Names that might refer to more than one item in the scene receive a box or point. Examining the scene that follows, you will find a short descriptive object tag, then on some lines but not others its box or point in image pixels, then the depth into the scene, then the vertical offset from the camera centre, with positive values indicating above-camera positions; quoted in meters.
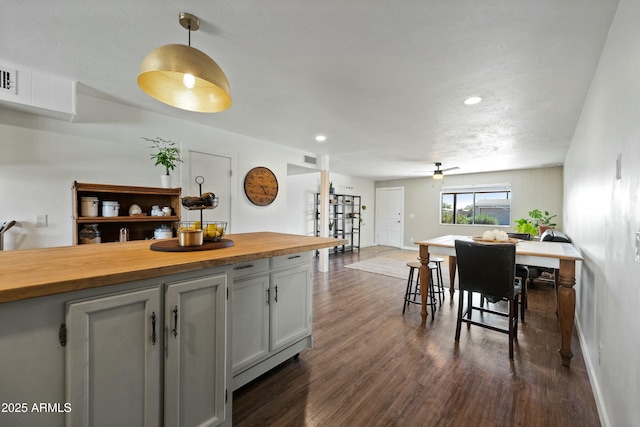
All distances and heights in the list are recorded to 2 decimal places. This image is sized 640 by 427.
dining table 2.12 -0.46
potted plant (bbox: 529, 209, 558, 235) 6.12 -0.12
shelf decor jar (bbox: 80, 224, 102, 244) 2.59 -0.26
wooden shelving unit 2.53 +0.02
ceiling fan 5.61 +0.81
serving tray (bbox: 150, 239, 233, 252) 1.43 -0.22
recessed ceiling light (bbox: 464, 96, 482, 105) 2.55 +1.10
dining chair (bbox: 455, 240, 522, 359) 2.19 -0.54
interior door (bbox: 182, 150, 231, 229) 3.44 +0.39
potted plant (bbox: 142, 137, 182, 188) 2.94 +0.63
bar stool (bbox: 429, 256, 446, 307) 3.17 -0.72
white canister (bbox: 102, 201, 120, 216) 2.69 +0.00
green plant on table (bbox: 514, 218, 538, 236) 5.54 -0.33
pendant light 1.22 +0.68
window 6.95 +0.20
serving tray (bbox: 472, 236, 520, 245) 2.86 -0.31
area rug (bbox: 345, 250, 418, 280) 5.17 -1.19
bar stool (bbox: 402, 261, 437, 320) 3.02 -0.98
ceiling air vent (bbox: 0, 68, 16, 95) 2.07 +1.00
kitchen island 0.83 -0.48
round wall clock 4.03 +0.38
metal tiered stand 1.54 -0.15
